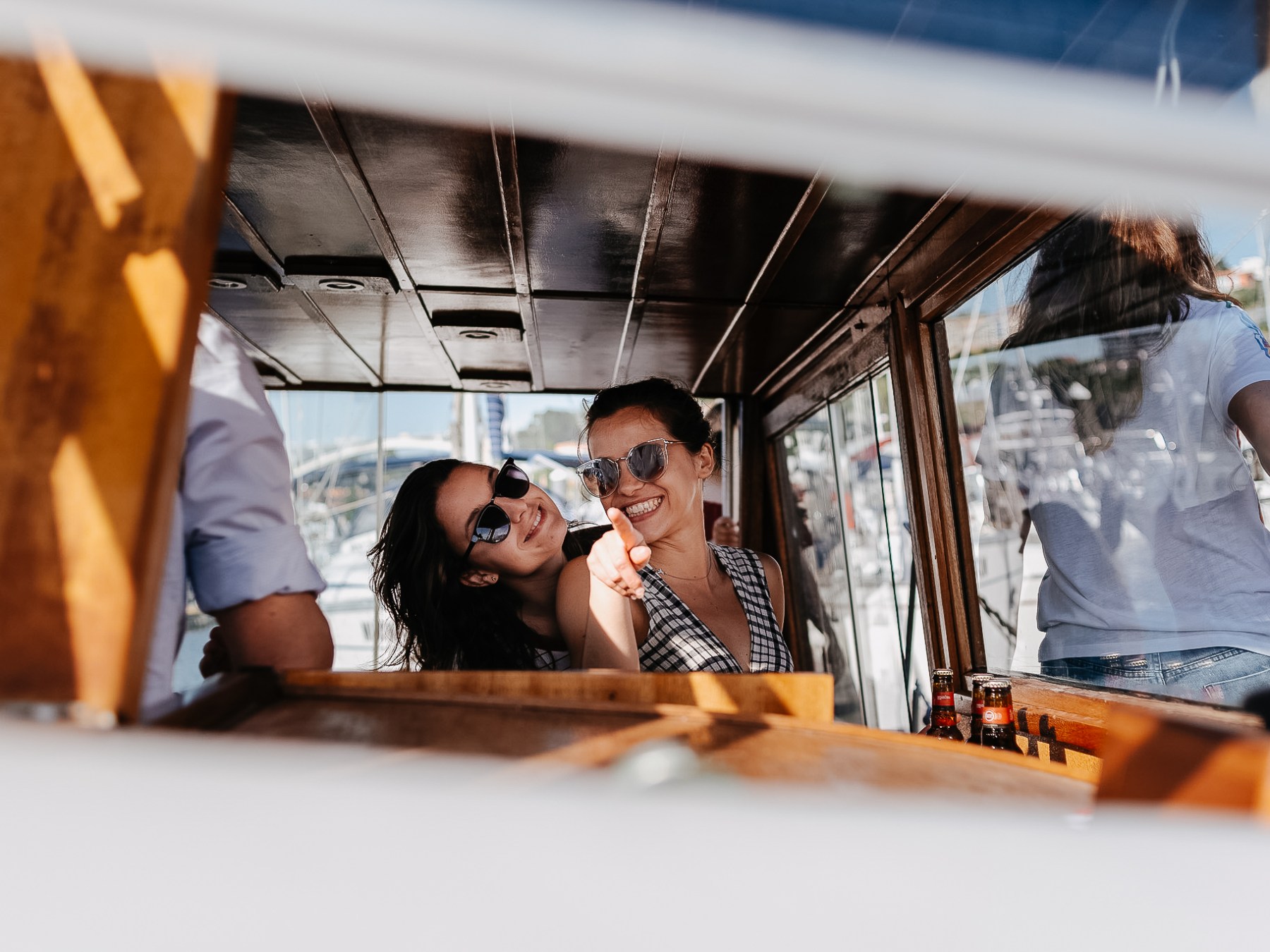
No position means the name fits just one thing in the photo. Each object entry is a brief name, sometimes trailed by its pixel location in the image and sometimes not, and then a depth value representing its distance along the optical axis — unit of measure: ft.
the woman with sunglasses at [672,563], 7.13
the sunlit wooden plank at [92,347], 2.69
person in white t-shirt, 5.85
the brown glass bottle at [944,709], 6.66
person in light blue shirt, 3.78
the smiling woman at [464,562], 7.48
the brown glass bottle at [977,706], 6.86
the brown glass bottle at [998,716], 6.51
